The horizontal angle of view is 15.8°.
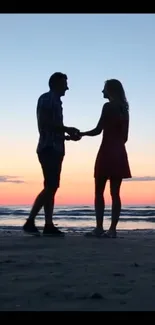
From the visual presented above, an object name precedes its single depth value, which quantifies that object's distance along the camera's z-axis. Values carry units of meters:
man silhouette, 7.02
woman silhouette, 7.07
